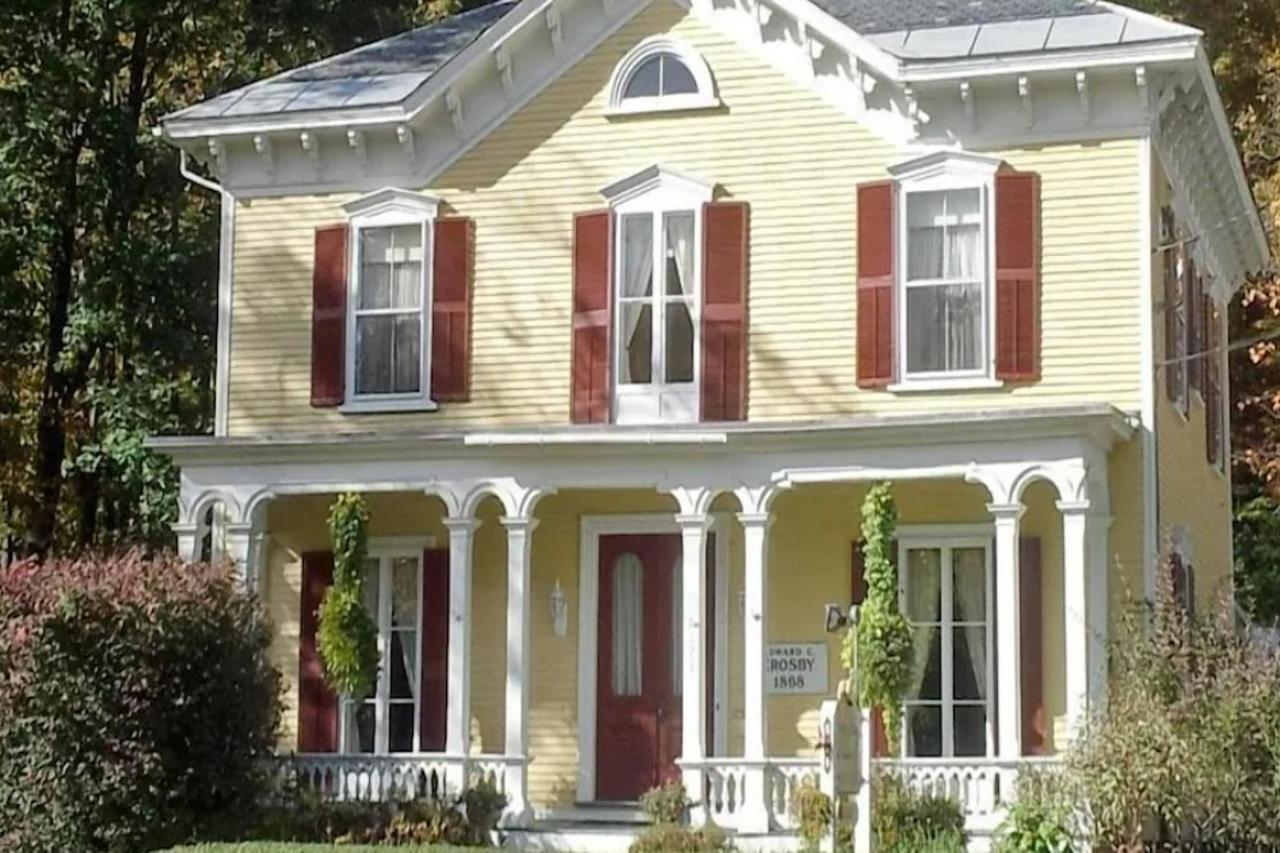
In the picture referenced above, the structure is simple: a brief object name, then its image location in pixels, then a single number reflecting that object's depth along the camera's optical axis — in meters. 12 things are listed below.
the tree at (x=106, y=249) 25.02
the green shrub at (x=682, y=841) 16.44
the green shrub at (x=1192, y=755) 14.84
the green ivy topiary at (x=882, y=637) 16.92
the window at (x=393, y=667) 19.78
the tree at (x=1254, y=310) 27.72
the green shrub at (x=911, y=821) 16.05
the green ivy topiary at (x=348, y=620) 18.53
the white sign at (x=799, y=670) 18.56
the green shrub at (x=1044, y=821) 15.42
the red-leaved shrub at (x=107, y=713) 16.47
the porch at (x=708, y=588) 17.03
